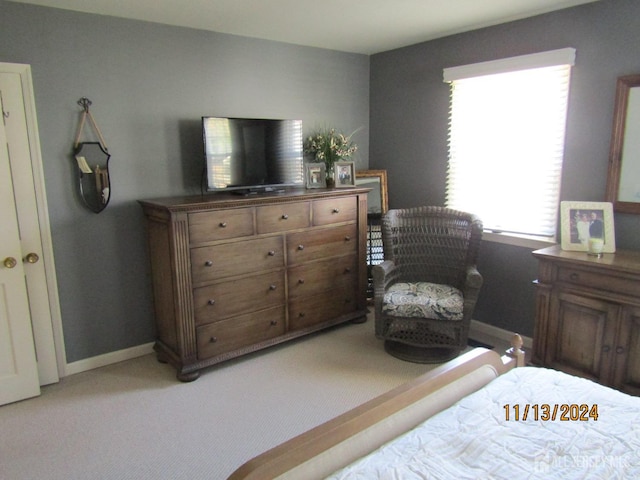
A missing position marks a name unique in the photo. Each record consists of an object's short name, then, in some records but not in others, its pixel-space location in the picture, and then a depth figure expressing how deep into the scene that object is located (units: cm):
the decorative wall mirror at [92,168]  298
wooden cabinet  246
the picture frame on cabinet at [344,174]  396
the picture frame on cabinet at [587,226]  280
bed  124
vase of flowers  402
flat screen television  327
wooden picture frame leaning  433
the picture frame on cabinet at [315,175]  396
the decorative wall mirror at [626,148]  276
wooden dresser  297
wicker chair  316
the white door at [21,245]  274
